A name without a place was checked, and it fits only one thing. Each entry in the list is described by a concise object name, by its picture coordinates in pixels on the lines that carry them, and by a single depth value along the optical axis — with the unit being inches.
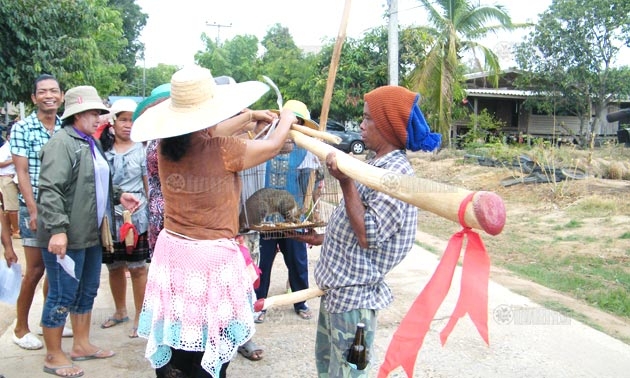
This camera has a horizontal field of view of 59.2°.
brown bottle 90.3
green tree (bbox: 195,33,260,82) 1310.3
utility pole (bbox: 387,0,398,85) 534.0
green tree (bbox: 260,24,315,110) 959.6
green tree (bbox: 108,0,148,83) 1467.8
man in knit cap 88.6
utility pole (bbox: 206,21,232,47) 1891.0
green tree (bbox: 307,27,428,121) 781.3
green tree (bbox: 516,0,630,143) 859.4
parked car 919.0
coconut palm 653.9
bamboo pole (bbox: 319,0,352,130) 116.2
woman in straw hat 89.7
